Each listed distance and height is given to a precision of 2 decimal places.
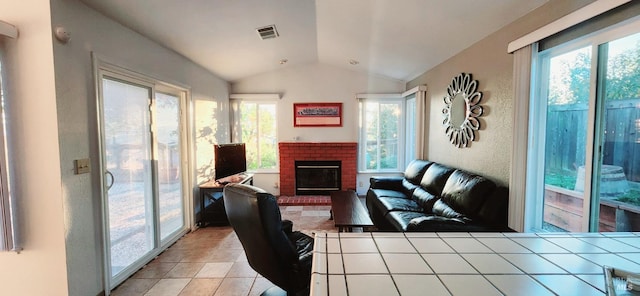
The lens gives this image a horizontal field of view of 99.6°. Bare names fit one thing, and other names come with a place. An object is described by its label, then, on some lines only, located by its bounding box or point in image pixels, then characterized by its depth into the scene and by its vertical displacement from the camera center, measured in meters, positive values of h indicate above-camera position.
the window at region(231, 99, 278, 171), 5.49 +0.12
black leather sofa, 2.36 -0.73
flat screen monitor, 3.87 -0.34
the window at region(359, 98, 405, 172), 5.53 +0.03
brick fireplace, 5.39 -0.39
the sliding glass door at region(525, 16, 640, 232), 1.62 +0.01
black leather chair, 1.69 -0.67
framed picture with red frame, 5.46 +0.45
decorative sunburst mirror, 3.00 +0.31
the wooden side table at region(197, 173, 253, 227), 3.84 -0.99
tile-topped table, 0.68 -0.38
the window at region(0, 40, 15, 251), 1.76 -0.40
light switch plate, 1.95 -0.21
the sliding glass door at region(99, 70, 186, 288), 2.32 -0.32
